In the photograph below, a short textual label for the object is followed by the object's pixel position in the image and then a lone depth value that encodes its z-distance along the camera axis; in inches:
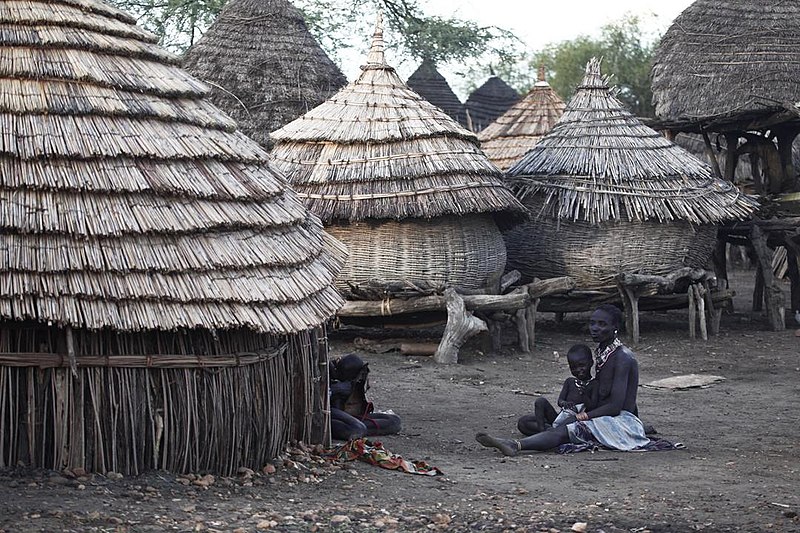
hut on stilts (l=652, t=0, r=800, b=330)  647.1
